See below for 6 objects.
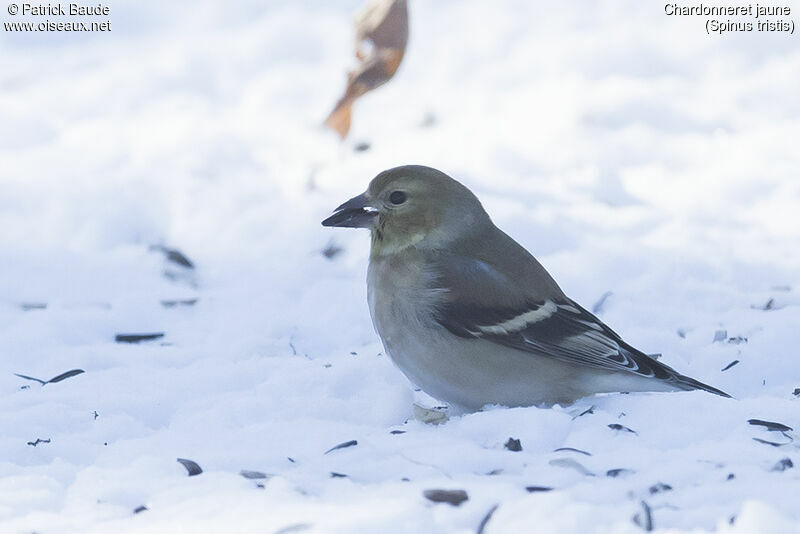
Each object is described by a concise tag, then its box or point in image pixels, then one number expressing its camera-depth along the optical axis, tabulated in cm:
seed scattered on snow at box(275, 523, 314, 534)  621
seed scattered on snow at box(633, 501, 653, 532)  627
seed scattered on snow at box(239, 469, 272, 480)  722
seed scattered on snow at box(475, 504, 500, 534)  626
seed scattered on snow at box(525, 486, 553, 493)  682
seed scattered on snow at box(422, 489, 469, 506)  656
